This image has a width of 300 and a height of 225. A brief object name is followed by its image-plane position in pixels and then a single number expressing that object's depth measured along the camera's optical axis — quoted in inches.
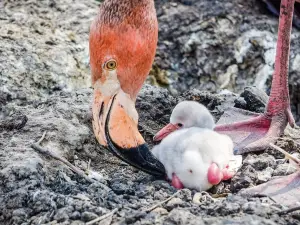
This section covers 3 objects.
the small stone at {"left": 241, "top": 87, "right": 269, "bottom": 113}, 169.0
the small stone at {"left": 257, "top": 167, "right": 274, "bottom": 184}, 133.5
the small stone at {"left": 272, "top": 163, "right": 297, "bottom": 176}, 136.6
